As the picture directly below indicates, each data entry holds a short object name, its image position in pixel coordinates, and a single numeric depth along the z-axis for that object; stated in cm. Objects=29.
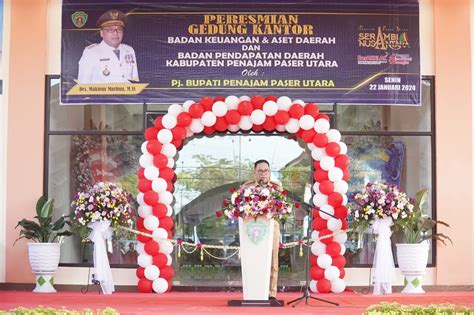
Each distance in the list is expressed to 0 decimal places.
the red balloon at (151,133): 1216
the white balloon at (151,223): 1180
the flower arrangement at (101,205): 1155
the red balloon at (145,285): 1177
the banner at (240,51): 1258
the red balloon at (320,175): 1195
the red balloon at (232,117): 1199
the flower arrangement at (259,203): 942
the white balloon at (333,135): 1200
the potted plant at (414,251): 1173
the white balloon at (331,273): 1165
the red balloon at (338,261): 1173
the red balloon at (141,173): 1201
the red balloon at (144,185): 1193
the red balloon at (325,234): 1177
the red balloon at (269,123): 1210
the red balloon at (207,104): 1210
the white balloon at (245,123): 1209
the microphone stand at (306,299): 962
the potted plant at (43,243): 1183
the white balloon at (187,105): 1219
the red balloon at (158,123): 1219
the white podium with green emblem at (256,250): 952
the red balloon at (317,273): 1170
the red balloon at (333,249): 1173
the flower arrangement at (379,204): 1137
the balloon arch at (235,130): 1177
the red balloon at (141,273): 1181
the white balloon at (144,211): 1188
